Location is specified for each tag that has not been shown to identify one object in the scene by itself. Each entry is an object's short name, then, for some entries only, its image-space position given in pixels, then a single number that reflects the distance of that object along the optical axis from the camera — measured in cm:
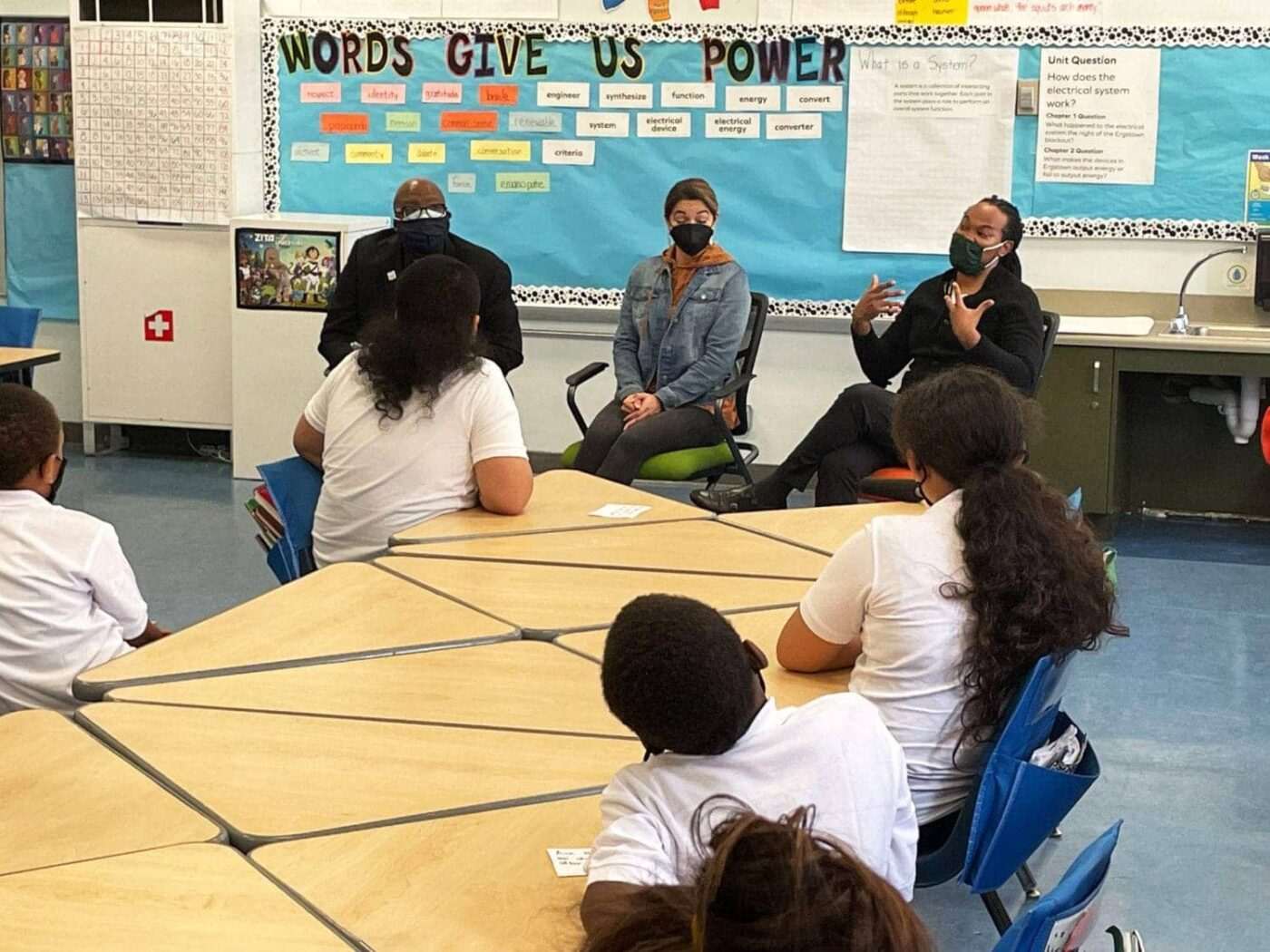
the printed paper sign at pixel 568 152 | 675
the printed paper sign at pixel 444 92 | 686
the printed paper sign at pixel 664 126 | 663
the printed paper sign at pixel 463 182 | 690
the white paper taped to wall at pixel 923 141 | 630
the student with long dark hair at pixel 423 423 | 364
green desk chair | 531
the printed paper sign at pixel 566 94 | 671
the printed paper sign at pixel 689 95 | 659
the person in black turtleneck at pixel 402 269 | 540
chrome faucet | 597
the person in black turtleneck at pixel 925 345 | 496
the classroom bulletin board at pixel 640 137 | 616
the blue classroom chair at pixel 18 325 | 597
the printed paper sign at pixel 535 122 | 677
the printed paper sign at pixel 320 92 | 698
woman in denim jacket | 530
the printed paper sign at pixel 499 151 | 682
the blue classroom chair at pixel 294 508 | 387
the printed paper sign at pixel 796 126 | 650
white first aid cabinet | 706
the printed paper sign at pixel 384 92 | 691
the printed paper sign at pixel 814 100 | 646
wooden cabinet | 591
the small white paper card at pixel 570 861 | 196
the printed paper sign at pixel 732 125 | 656
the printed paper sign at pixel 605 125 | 670
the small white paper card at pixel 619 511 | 381
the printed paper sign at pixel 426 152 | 691
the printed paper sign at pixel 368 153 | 696
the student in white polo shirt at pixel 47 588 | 278
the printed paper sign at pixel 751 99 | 652
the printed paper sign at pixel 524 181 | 682
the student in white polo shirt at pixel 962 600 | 247
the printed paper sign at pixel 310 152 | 704
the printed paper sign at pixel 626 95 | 665
